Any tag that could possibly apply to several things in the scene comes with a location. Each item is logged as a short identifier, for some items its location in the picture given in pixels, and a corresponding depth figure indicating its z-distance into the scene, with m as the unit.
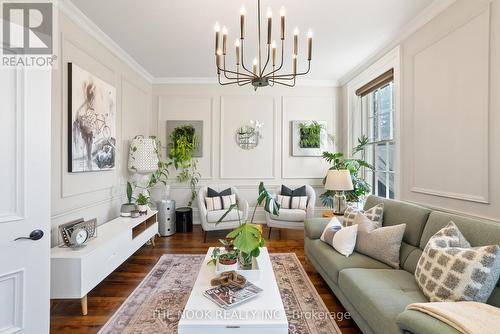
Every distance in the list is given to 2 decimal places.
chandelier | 1.69
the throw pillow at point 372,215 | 2.46
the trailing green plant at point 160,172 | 4.16
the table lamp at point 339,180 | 3.30
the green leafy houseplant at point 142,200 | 3.47
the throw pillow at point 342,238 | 2.29
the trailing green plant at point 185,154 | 4.53
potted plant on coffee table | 1.79
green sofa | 1.33
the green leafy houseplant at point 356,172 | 3.82
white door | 1.39
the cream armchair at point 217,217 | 3.88
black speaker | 4.30
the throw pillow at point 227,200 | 4.17
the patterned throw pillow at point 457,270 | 1.37
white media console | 1.97
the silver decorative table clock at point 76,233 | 2.11
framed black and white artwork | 2.55
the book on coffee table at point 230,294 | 1.53
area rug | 1.91
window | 3.46
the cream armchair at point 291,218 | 3.98
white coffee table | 1.40
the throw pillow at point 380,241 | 2.10
